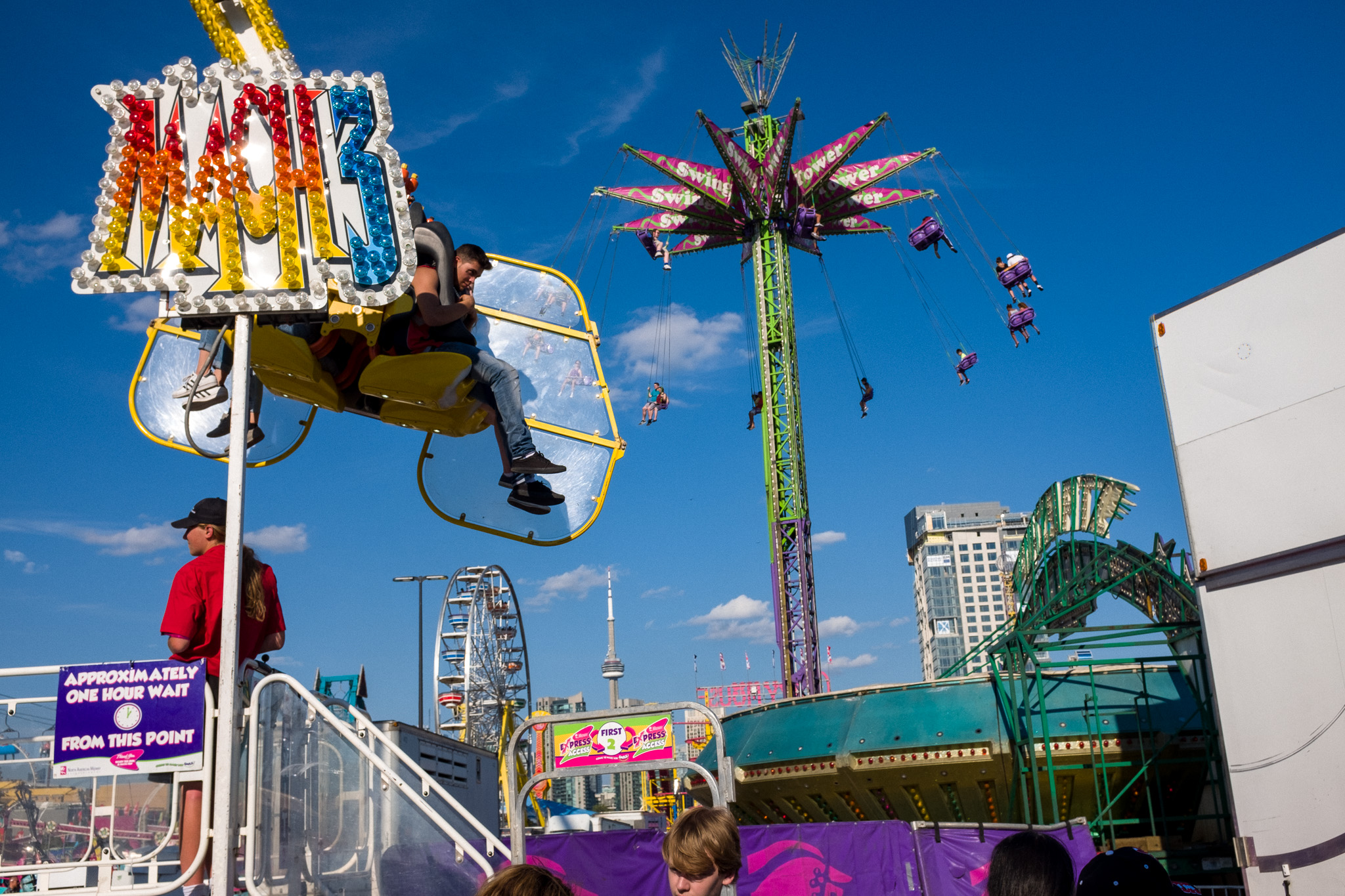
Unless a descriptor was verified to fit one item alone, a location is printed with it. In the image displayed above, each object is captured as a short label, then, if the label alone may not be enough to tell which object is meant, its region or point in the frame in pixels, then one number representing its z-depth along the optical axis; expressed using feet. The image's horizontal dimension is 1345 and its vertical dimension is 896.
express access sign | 23.82
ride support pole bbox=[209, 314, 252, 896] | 19.04
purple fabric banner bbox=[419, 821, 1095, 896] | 33.58
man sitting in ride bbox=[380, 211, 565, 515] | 24.94
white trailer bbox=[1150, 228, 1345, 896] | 35.53
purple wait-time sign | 20.13
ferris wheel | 121.80
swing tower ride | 114.21
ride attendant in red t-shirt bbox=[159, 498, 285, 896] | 20.86
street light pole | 129.70
